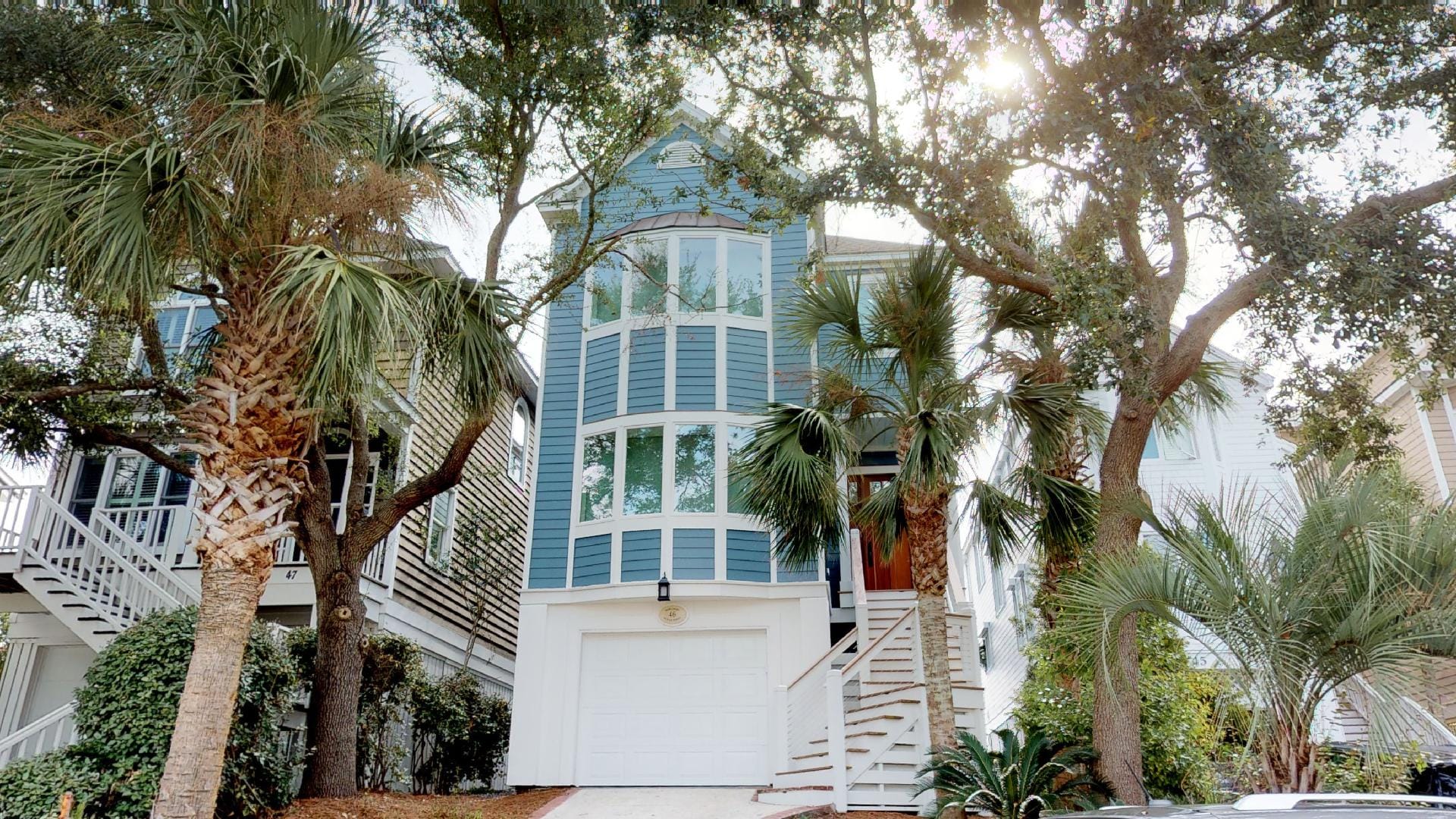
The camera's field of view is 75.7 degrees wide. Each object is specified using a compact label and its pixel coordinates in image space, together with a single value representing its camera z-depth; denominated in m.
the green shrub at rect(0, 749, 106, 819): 7.14
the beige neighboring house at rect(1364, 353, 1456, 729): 13.81
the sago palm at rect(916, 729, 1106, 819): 7.66
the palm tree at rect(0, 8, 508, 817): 6.37
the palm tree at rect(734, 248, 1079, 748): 8.87
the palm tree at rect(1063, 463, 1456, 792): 5.83
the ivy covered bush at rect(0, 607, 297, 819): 7.42
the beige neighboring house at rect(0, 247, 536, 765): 11.70
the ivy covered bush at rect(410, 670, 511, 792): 12.52
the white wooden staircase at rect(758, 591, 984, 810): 9.95
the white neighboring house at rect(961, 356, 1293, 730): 14.81
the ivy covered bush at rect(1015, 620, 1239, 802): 8.62
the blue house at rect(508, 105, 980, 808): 12.45
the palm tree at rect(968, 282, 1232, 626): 9.84
